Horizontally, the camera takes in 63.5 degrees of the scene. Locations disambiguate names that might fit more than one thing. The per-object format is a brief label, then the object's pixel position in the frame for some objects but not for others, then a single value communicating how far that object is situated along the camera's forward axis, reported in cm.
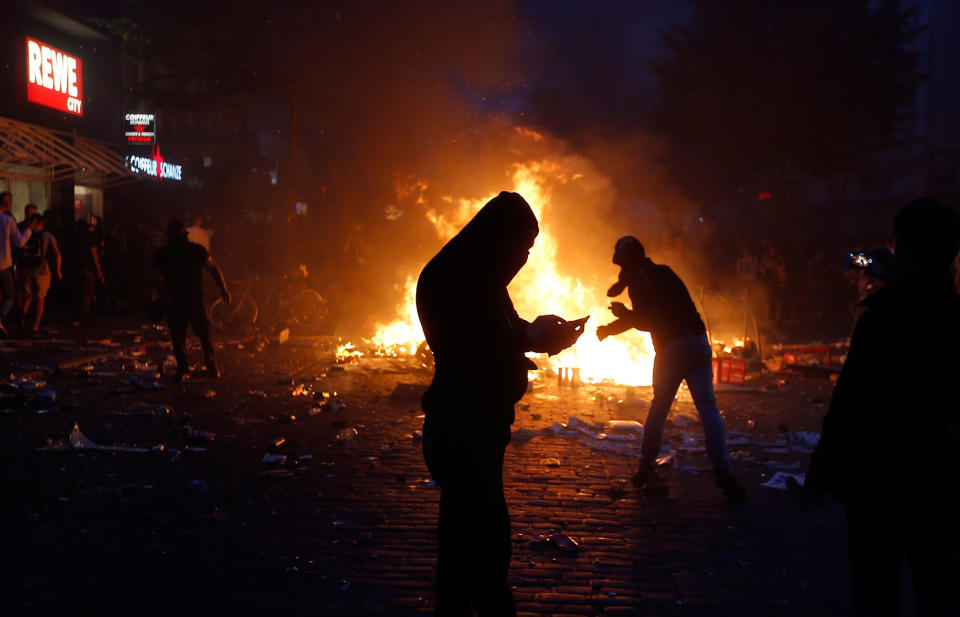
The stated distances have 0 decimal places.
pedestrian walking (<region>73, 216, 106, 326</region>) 1706
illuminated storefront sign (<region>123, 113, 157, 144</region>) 2553
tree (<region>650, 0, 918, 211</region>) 2947
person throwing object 593
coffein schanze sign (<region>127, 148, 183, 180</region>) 2633
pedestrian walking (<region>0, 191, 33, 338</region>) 1342
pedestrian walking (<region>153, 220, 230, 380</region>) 1039
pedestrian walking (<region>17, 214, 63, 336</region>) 1460
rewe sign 2012
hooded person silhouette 304
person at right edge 262
